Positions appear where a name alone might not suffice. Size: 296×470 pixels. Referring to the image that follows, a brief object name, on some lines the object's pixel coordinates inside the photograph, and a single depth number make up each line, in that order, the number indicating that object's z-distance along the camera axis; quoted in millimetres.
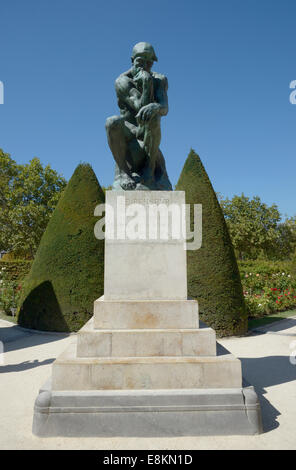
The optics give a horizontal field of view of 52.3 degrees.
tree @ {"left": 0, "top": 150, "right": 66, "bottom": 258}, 23516
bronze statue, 4055
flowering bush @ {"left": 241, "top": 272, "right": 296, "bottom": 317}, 10906
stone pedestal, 2928
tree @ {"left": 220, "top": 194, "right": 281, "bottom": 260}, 29438
